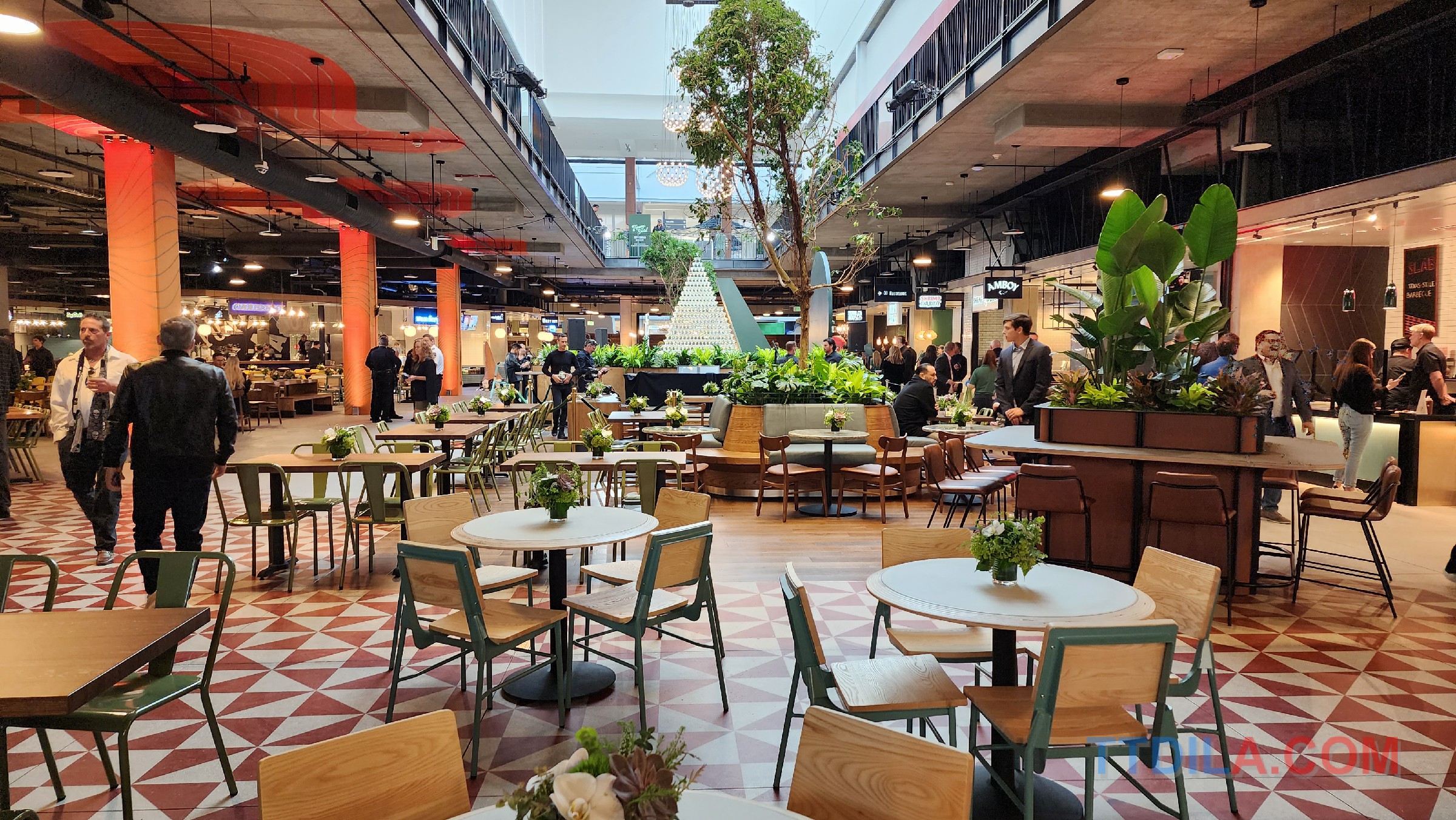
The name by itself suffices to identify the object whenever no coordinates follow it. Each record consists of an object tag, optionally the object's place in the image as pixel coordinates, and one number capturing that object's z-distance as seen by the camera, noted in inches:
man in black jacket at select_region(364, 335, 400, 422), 586.9
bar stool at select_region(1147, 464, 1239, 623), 199.2
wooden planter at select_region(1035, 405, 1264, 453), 220.5
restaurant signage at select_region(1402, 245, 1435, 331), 441.7
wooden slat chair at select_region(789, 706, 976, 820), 64.3
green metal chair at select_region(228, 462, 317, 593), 222.2
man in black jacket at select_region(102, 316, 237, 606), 182.1
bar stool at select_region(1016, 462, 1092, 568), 213.0
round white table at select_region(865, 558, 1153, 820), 109.0
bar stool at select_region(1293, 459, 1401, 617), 211.2
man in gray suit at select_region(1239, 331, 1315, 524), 329.7
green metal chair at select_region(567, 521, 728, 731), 138.8
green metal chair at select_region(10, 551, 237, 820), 103.0
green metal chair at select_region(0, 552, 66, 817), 115.9
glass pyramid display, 581.0
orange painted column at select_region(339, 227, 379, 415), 676.1
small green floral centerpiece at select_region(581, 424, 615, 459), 256.7
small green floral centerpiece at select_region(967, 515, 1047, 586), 119.1
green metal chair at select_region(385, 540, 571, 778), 129.6
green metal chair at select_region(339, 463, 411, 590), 225.1
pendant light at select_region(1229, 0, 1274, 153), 305.7
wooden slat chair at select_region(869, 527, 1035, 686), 129.0
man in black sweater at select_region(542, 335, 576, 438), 551.5
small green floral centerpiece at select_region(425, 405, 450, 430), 342.6
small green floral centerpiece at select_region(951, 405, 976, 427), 351.9
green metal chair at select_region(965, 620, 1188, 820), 93.7
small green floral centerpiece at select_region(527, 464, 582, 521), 163.2
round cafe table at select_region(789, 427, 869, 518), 320.8
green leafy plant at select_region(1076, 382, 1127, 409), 236.1
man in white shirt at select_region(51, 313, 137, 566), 236.7
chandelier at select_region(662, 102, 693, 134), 462.6
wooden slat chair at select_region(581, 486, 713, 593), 172.2
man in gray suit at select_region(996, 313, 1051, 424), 307.6
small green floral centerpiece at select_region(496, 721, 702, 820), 45.7
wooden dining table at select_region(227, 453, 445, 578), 230.7
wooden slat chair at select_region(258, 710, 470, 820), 62.9
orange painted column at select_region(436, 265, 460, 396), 920.3
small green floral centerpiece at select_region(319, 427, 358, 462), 233.0
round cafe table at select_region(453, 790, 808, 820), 63.2
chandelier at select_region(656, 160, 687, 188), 815.7
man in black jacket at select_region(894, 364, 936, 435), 376.2
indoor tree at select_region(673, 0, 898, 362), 410.0
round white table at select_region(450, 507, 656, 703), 150.4
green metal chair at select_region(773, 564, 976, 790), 108.5
